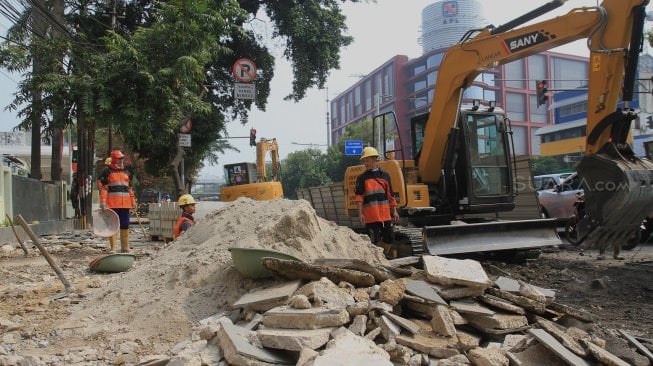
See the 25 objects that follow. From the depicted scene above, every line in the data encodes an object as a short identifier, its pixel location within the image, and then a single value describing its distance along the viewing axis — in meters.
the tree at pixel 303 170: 56.65
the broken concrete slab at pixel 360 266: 4.56
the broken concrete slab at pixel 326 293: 3.93
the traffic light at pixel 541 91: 19.50
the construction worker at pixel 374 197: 7.06
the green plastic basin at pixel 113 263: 7.24
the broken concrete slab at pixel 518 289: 4.28
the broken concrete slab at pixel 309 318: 3.62
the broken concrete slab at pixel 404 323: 3.65
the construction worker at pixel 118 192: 9.05
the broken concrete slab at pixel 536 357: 3.41
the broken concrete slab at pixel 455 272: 4.13
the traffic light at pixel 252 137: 21.24
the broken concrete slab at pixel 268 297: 4.04
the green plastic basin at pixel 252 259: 4.40
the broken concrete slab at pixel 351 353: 3.09
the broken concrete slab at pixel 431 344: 3.43
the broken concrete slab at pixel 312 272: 4.32
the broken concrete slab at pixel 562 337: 3.45
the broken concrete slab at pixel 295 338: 3.38
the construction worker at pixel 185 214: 7.59
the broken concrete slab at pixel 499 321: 3.79
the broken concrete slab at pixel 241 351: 3.30
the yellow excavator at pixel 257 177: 16.33
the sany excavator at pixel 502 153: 6.38
